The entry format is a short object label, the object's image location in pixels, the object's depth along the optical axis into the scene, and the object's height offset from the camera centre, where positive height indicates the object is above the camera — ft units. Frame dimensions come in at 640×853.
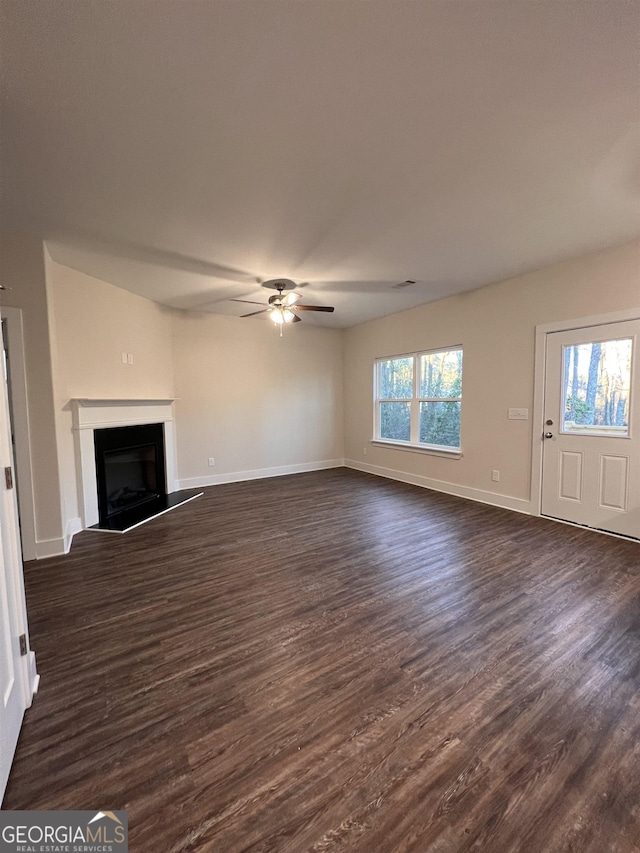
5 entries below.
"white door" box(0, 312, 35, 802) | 4.06 -3.06
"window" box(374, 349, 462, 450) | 15.87 -0.04
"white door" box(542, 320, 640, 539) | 10.28 -1.04
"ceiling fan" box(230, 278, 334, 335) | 12.36 +3.61
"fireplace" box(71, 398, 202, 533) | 12.01 -2.47
